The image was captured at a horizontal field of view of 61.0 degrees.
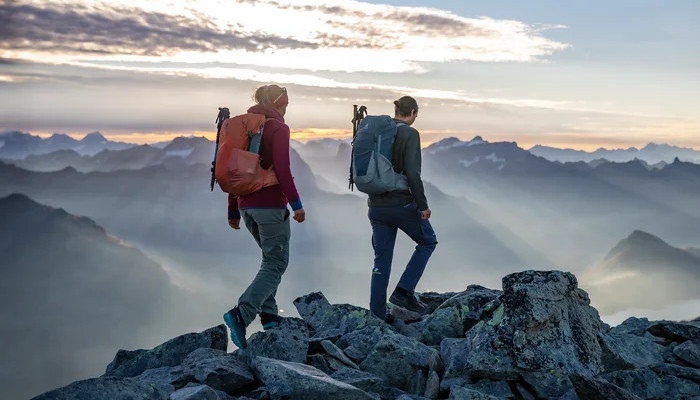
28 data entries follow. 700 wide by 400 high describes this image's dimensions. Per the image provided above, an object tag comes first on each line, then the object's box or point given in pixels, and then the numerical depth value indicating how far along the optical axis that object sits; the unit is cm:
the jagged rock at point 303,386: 624
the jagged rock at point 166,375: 700
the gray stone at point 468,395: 634
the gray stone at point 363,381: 686
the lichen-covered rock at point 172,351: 843
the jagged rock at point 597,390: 633
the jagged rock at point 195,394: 589
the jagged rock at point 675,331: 947
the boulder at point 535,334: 702
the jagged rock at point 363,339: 841
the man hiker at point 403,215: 941
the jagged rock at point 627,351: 786
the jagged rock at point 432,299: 1186
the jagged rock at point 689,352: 846
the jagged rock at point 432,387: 708
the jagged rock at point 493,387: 698
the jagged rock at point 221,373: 702
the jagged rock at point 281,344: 809
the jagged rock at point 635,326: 1013
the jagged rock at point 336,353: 785
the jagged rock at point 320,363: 779
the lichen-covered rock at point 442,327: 944
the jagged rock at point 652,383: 721
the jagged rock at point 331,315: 952
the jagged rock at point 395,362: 745
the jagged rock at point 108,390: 544
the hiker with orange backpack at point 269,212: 827
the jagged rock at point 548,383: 682
